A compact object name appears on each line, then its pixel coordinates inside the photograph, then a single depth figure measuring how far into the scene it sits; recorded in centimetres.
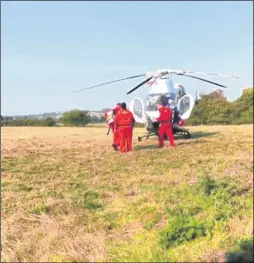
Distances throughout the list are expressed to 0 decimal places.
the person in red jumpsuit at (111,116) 1423
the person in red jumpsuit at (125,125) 1255
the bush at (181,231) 382
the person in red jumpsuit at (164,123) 1372
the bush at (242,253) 318
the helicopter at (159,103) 1677
